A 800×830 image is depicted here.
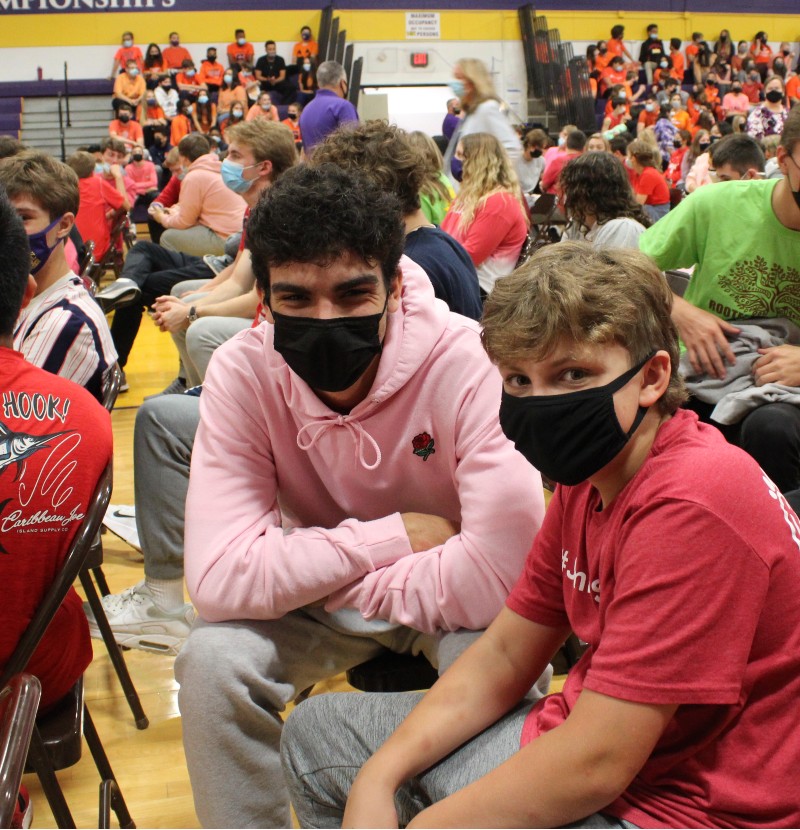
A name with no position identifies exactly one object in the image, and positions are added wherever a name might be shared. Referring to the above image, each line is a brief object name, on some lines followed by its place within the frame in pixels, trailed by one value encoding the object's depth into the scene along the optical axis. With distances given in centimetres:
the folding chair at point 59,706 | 142
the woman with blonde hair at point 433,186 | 362
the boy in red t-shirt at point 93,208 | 691
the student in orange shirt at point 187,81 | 1659
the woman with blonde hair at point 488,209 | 441
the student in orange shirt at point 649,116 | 1556
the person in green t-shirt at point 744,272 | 214
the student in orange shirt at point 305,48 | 1775
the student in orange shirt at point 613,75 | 1850
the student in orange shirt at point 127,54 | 1692
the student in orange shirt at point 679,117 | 1602
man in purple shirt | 524
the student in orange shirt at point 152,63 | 1662
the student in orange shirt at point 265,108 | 1514
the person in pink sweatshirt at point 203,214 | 527
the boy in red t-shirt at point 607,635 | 101
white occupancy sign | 1905
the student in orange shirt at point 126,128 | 1443
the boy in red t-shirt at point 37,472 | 142
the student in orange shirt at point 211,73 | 1697
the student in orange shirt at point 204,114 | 1580
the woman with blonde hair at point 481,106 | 511
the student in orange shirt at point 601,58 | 1891
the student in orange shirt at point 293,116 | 1490
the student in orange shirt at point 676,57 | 1945
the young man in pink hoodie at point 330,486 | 153
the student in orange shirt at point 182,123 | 1534
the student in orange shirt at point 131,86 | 1616
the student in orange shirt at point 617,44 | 1930
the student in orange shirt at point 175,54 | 1723
